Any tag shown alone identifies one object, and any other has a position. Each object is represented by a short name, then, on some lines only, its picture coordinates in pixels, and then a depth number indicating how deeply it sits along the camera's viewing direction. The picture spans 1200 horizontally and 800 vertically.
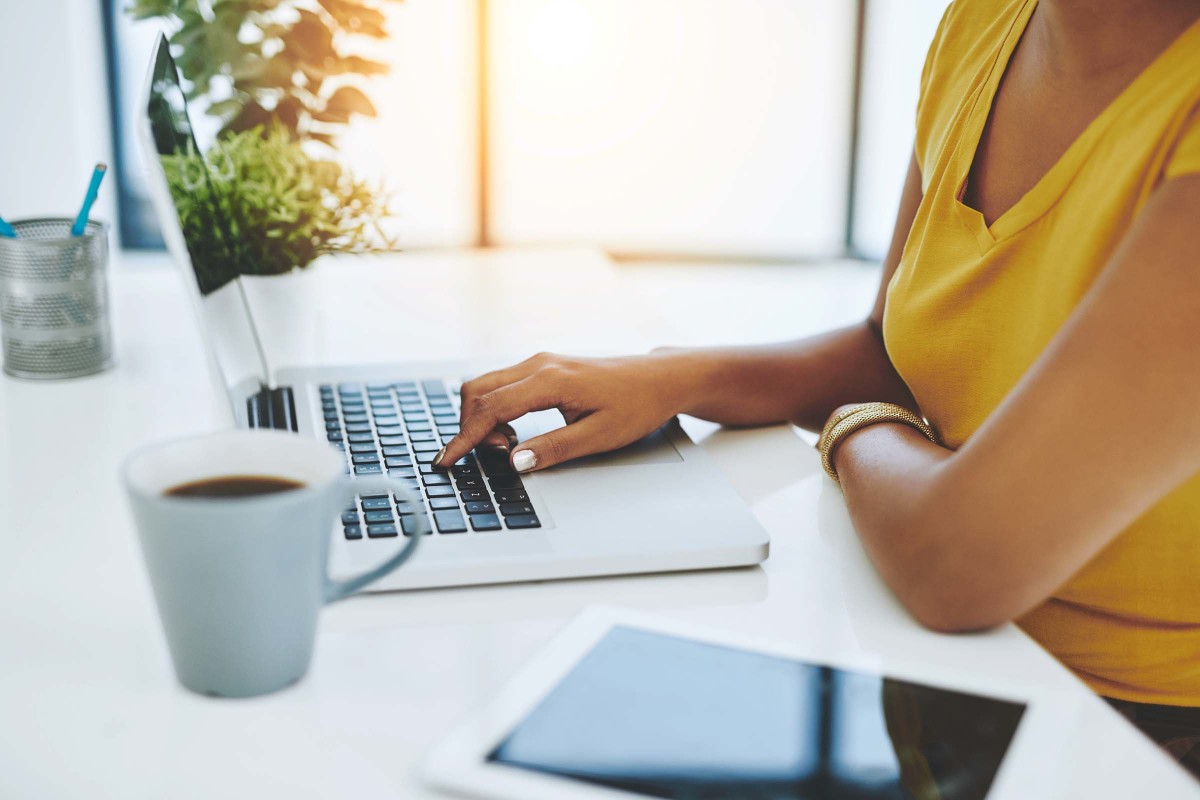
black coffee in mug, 0.54
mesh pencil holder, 1.06
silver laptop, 0.65
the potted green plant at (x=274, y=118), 1.12
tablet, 0.46
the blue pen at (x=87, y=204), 1.08
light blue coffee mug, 0.48
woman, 0.58
